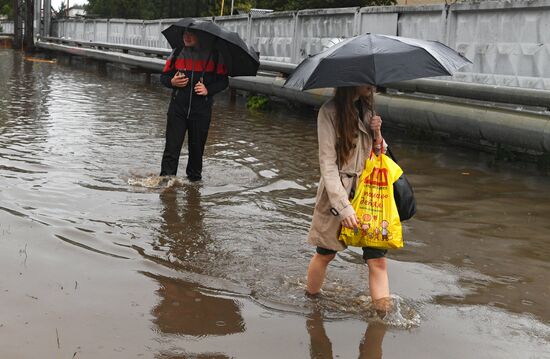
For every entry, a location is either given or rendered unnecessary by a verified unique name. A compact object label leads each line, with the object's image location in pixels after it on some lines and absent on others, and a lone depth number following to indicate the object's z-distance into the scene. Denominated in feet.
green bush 56.39
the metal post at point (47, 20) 143.43
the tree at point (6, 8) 305.69
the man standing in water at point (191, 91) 26.66
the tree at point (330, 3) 111.09
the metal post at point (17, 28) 155.56
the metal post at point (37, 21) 144.77
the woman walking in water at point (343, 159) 14.66
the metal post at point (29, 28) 148.25
